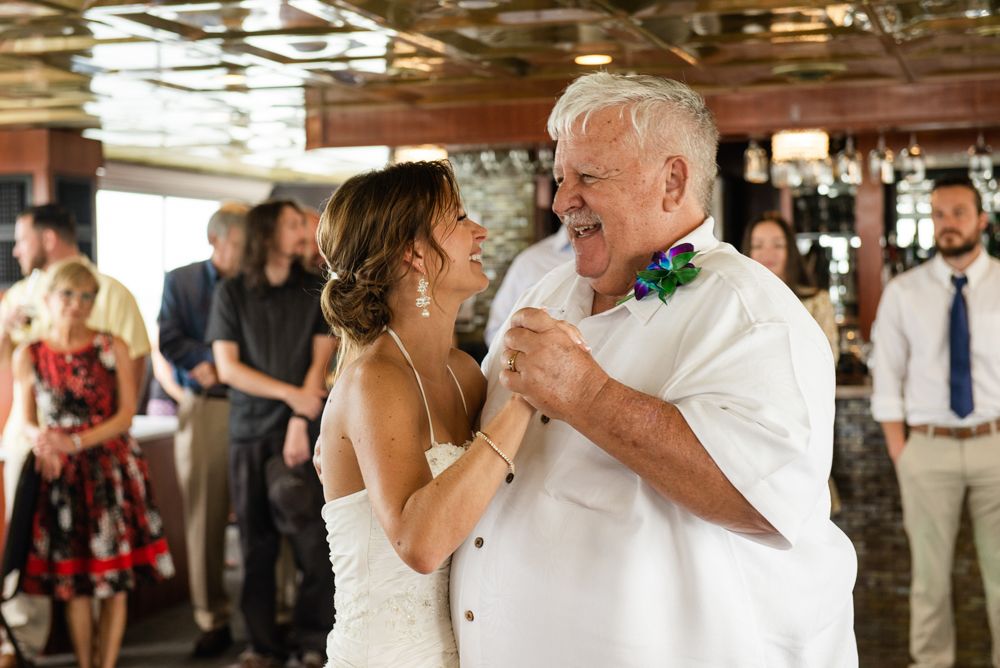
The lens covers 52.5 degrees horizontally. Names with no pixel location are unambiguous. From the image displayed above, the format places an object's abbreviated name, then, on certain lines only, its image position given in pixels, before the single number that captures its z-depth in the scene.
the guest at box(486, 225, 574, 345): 5.79
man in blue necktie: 4.11
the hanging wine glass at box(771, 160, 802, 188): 5.45
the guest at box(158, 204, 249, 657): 4.69
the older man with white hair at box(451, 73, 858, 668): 1.57
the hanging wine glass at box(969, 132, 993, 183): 5.41
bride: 1.83
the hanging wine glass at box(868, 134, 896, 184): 5.30
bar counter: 4.77
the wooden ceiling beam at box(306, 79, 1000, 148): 5.08
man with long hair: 4.21
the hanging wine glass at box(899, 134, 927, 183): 5.32
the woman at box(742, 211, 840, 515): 4.55
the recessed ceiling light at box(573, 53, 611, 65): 4.58
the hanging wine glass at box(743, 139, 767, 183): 5.35
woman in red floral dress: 4.14
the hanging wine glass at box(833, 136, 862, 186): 5.26
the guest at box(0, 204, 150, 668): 4.47
